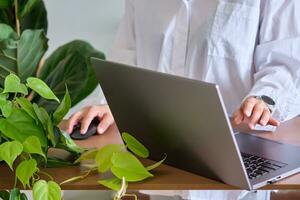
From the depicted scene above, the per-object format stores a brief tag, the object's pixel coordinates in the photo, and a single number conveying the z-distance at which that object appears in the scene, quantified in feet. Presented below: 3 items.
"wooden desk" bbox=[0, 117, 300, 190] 5.63
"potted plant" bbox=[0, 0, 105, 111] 8.62
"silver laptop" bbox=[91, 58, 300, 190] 5.34
